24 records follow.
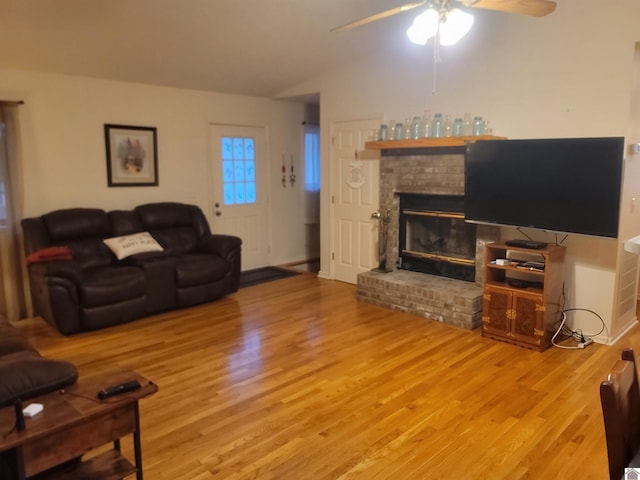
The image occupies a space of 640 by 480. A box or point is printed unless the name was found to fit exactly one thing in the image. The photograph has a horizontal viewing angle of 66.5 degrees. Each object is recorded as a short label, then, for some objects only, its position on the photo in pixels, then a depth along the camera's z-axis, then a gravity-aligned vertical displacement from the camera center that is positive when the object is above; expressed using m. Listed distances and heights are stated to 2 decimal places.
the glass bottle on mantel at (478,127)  4.43 +0.46
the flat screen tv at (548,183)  3.47 -0.05
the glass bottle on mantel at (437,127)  4.70 +0.49
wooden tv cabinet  3.81 -0.98
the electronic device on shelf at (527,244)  3.88 -0.54
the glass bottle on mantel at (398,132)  5.03 +0.47
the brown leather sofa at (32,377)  1.67 -0.70
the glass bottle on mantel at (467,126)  4.52 +0.48
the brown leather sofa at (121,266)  4.18 -0.82
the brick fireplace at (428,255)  4.44 -0.82
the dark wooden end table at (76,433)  1.58 -0.87
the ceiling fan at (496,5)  2.59 +0.92
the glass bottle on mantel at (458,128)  4.58 +0.46
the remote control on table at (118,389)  1.79 -0.77
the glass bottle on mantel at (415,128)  4.89 +0.50
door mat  6.11 -1.25
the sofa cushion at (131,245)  4.82 -0.64
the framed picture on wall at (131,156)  5.28 +0.27
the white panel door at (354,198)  5.58 -0.22
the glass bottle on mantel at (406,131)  4.96 +0.47
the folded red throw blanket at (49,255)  4.25 -0.65
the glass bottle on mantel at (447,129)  4.67 +0.47
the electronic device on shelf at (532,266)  3.87 -0.71
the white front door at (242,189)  6.33 -0.13
